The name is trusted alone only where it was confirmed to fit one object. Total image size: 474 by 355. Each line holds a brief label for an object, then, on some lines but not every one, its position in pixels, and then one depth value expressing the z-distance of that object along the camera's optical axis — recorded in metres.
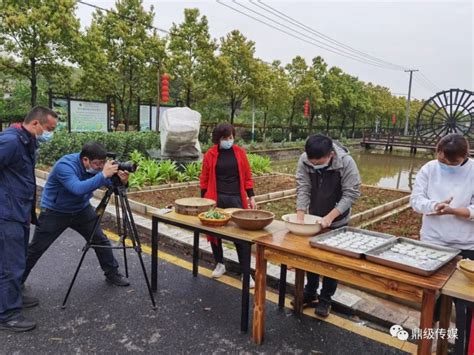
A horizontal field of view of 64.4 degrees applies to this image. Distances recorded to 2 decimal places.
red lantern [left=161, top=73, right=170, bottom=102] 15.33
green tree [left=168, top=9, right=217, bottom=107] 17.91
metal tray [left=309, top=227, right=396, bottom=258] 2.32
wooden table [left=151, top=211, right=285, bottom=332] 2.85
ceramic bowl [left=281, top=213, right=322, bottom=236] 2.75
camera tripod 3.35
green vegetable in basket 3.12
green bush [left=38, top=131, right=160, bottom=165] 9.79
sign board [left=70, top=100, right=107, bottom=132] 12.89
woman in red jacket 3.94
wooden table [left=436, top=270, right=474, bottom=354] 1.90
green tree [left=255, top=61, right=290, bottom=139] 20.25
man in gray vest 2.84
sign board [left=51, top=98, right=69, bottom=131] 12.51
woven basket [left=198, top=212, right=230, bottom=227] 3.06
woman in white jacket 2.66
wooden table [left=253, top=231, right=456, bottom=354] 2.02
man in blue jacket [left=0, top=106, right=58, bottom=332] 2.87
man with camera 3.18
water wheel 25.16
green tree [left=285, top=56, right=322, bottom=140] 26.31
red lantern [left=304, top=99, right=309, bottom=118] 26.03
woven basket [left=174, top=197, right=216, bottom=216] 3.44
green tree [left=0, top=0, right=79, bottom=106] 12.55
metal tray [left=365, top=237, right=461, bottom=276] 2.07
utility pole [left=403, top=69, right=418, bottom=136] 40.62
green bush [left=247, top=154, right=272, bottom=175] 10.57
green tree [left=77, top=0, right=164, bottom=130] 16.56
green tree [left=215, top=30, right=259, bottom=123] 19.28
